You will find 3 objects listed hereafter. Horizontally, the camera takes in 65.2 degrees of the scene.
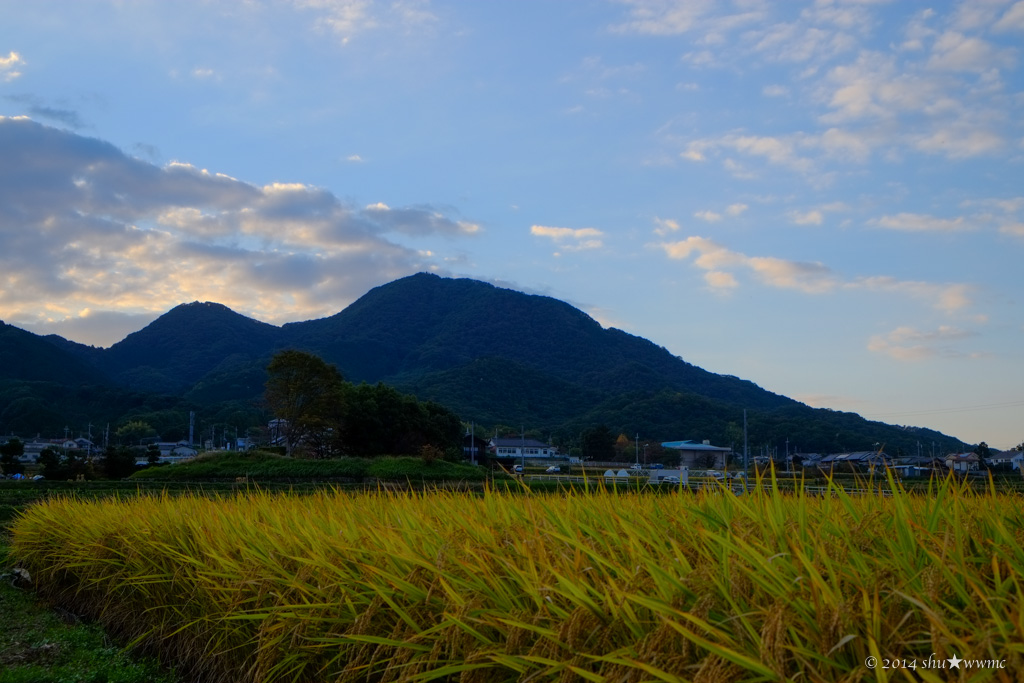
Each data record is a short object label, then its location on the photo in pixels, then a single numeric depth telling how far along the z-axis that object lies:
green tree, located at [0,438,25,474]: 38.72
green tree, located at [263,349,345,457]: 51.09
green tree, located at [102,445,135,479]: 36.59
